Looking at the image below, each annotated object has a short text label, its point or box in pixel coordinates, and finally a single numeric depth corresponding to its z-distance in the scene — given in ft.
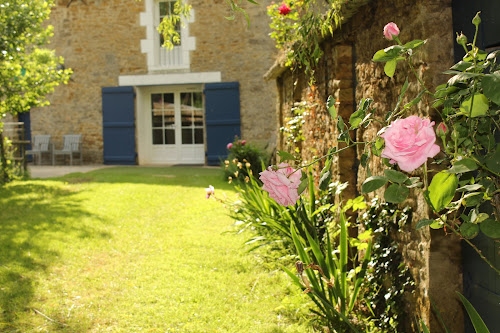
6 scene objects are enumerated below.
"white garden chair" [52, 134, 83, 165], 41.93
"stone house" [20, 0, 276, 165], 39.09
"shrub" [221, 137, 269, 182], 30.91
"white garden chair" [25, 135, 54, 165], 42.70
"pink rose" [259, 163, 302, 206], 4.76
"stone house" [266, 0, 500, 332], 6.46
